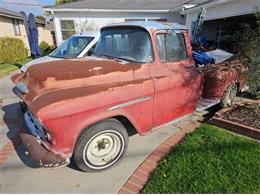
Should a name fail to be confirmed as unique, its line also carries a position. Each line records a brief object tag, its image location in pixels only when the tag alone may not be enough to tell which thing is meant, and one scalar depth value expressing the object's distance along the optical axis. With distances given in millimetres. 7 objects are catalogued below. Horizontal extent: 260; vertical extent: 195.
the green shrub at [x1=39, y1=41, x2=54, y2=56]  22688
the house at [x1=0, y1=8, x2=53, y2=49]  19922
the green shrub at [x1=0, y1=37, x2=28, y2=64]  16484
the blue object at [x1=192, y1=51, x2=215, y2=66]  6900
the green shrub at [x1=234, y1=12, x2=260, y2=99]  4410
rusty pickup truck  2900
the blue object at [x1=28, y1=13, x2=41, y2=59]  13180
